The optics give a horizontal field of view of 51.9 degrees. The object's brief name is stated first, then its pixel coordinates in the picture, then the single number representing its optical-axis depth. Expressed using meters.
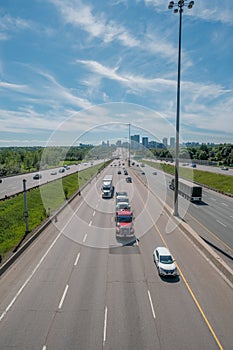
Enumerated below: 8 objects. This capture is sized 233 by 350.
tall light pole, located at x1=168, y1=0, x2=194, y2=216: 24.68
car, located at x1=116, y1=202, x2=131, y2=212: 30.12
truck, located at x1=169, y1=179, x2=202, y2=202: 40.91
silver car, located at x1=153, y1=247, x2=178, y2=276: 15.54
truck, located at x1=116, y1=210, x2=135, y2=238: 22.42
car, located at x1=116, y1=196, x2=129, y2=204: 33.93
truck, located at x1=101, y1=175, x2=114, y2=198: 43.84
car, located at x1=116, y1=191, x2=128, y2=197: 38.43
